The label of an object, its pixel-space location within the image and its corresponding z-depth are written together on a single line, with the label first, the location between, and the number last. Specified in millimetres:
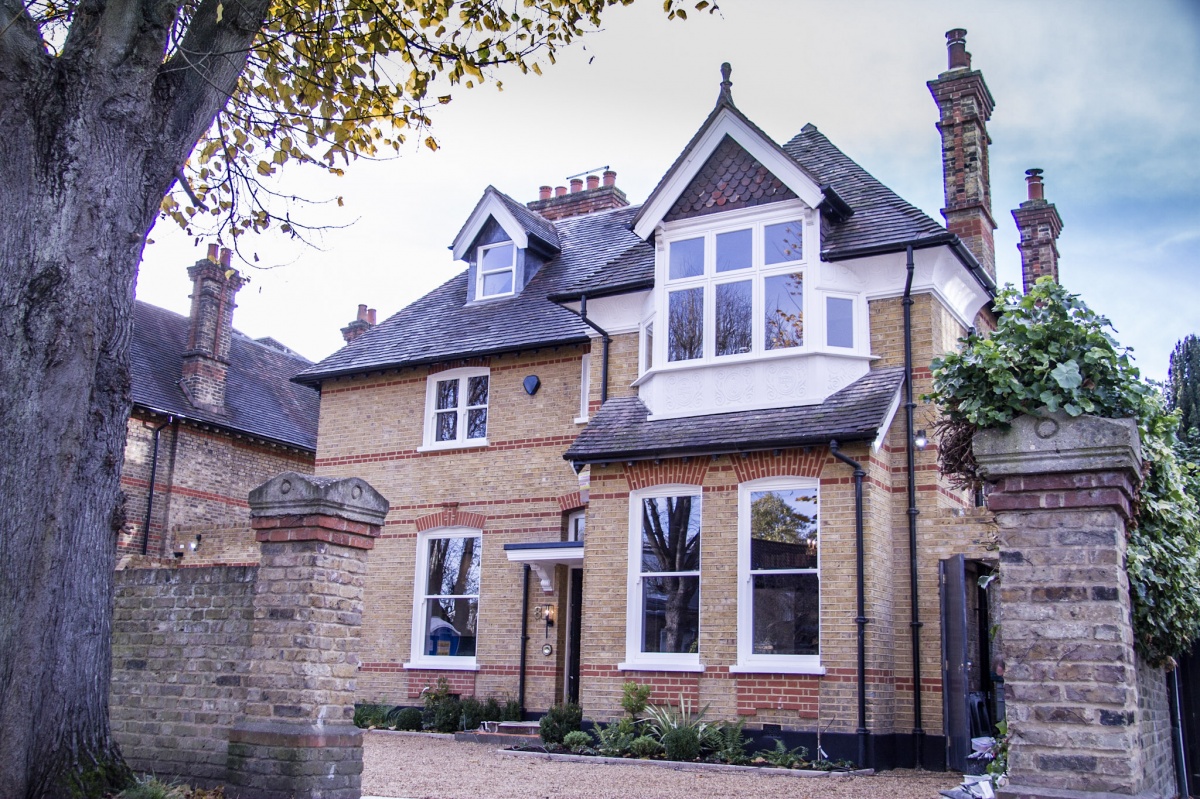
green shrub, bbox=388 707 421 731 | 17438
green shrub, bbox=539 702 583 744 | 14469
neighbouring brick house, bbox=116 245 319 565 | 23516
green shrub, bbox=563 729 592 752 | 13672
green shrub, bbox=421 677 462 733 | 17125
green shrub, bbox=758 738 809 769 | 12656
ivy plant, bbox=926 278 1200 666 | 6121
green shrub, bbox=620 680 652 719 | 14000
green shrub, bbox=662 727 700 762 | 12906
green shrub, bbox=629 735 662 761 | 13141
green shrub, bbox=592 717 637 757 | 13367
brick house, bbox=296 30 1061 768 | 13508
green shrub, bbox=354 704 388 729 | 17703
